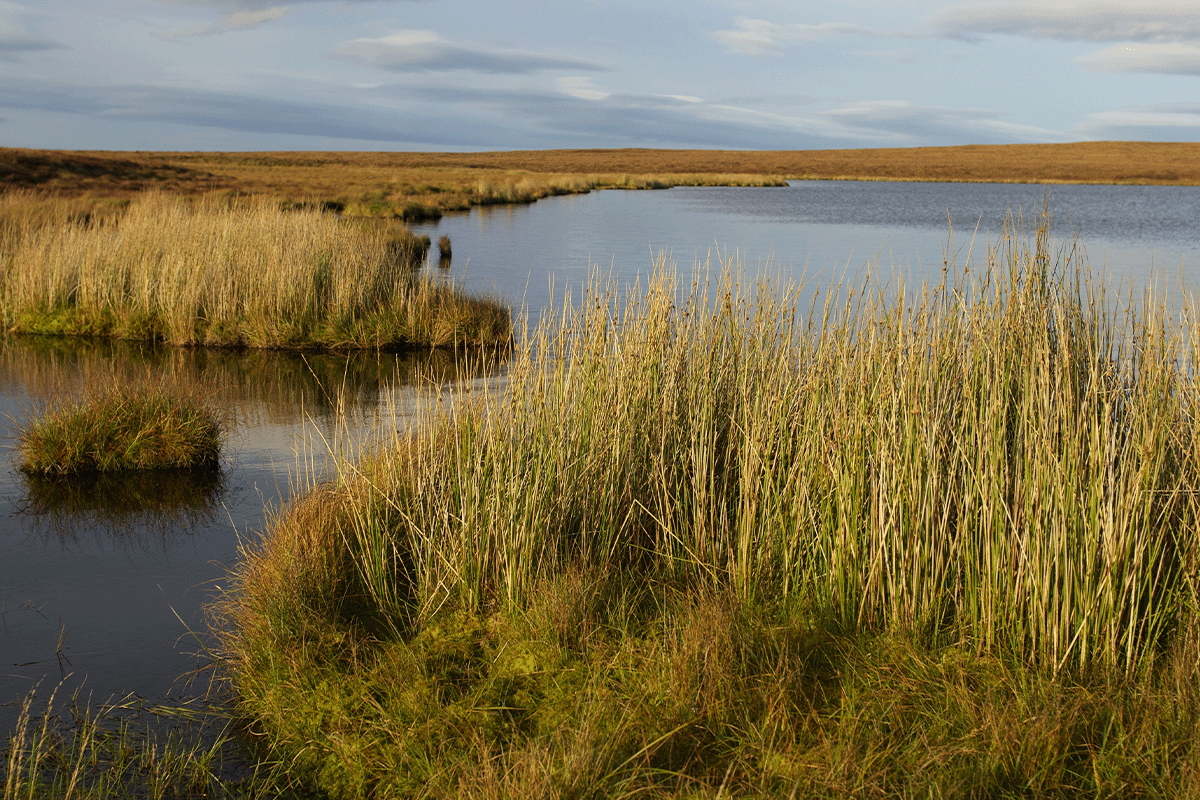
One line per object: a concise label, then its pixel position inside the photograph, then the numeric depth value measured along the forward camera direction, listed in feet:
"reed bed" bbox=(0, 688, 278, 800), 9.39
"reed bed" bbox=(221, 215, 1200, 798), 9.20
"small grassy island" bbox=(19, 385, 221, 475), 20.35
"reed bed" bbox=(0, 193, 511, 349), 37.50
